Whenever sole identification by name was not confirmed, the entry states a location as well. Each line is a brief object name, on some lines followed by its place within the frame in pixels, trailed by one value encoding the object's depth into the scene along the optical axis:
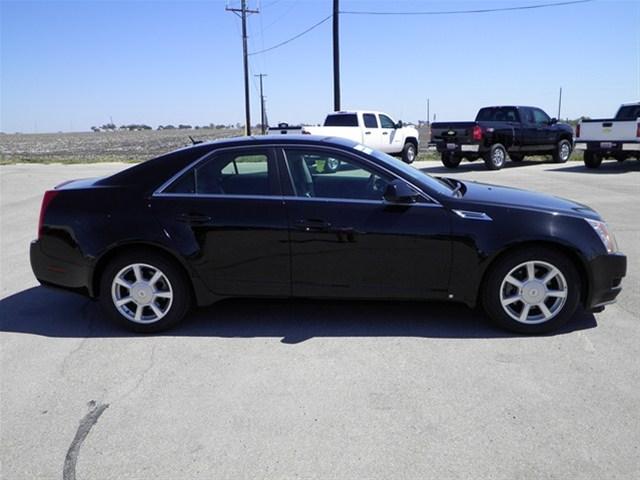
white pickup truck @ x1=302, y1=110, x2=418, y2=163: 20.36
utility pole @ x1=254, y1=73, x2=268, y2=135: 50.37
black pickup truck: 18.14
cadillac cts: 4.35
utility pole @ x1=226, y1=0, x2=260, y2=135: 37.84
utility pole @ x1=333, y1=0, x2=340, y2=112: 25.53
